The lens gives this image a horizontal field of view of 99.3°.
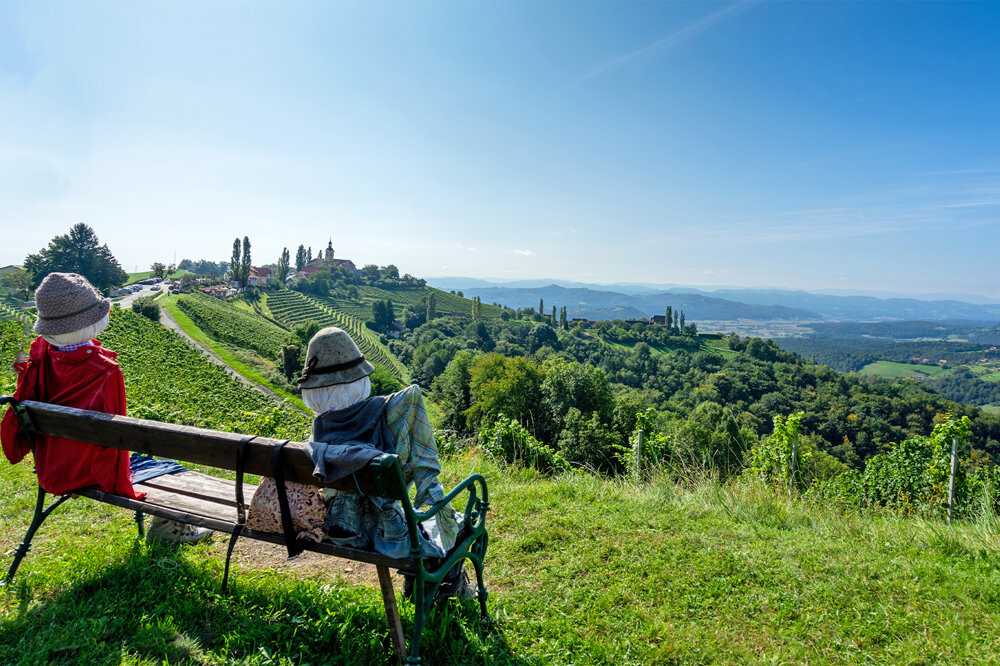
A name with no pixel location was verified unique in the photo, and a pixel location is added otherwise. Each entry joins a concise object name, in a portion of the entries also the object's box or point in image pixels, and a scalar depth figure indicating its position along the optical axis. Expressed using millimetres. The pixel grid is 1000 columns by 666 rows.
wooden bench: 2084
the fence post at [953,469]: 6164
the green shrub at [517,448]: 7496
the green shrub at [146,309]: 36031
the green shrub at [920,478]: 7594
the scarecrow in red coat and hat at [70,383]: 2820
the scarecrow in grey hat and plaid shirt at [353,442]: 2299
